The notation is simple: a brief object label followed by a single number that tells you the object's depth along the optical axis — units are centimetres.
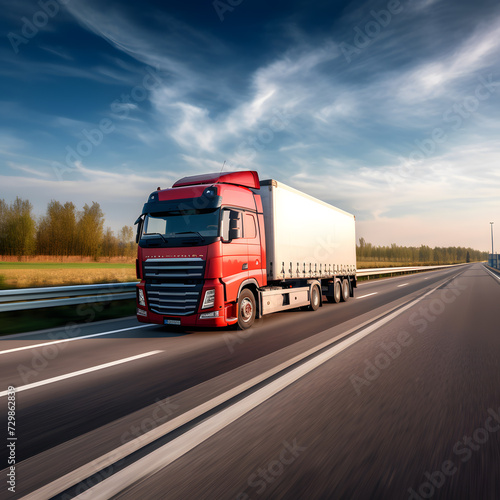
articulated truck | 848
